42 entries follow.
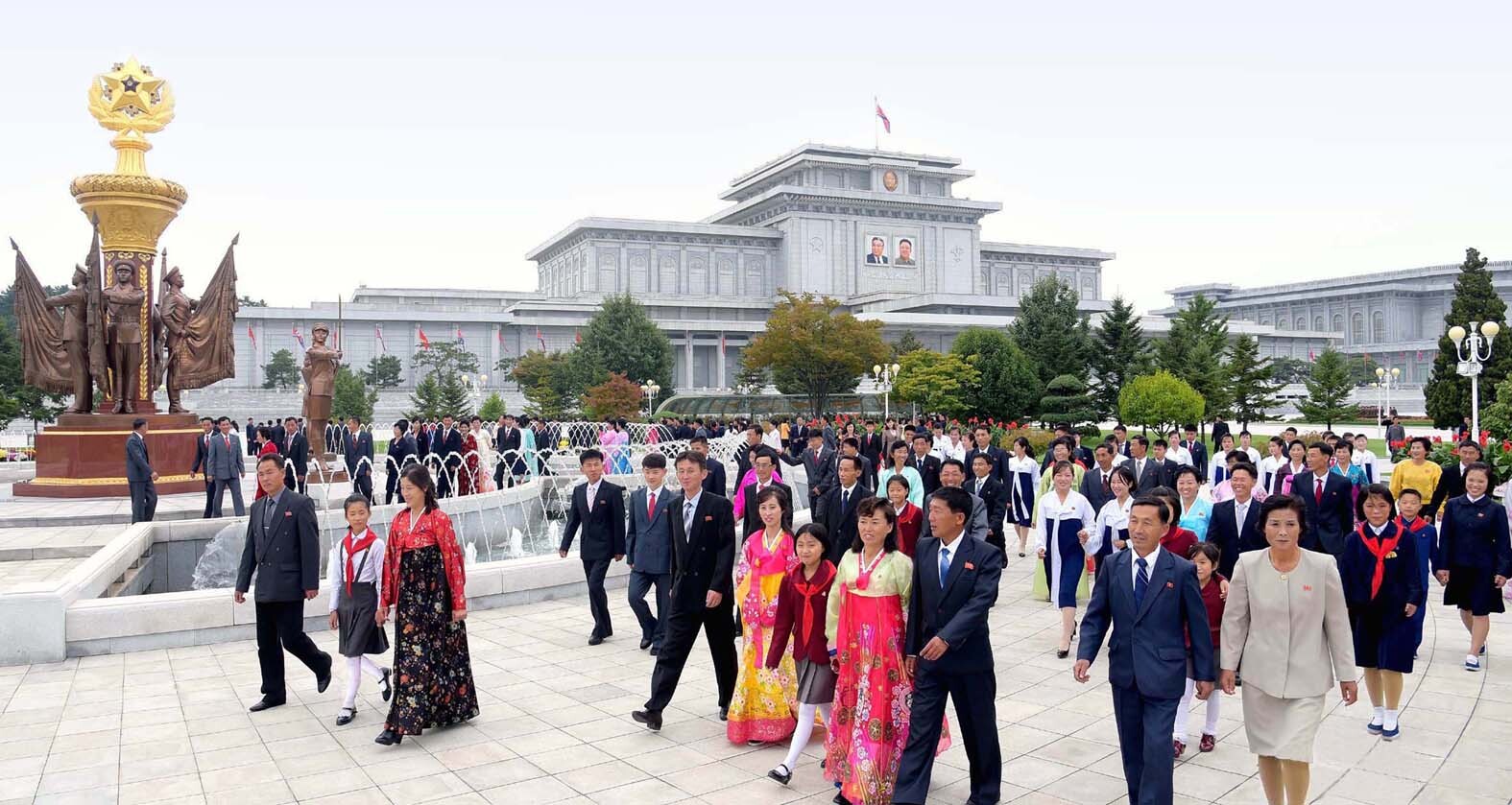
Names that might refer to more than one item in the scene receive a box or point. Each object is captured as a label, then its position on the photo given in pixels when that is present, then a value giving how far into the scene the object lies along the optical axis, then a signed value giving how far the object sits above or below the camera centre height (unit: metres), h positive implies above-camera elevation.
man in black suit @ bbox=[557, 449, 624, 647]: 8.30 -0.89
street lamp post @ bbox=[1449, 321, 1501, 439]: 20.39 +0.95
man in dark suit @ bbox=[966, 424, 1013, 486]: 11.41 -0.51
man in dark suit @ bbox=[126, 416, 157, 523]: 13.16 -0.78
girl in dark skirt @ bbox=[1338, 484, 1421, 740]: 6.01 -1.16
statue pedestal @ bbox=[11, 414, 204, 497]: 16.86 -0.68
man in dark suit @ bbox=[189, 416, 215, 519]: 14.72 -0.70
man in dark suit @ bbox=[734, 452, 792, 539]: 8.82 -0.68
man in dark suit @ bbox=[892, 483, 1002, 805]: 4.67 -1.09
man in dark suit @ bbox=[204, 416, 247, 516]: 14.59 -0.75
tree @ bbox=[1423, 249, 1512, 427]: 31.14 +1.31
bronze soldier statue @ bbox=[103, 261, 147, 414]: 17.03 +1.32
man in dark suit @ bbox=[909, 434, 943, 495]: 11.91 -0.70
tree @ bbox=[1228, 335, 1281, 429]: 39.97 +0.85
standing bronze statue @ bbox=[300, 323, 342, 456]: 19.12 +0.60
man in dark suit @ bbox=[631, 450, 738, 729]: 6.12 -1.11
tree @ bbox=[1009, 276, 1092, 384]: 41.12 +2.88
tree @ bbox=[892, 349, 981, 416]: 39.43 +0.88
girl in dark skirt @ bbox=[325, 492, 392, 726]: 6.29 -1.10
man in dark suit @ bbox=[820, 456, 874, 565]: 8.30 -0.77
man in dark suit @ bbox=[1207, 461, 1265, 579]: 7.38 -0.90
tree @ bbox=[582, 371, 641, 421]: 43.22 +0.35
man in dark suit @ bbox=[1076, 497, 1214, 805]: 4.41 -1.04
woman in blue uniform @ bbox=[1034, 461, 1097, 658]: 8.30 -1.04
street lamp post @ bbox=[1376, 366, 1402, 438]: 45.98 +0.06
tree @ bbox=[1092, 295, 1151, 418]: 41.00 +1.94
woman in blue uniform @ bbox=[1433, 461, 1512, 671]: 7.20 -1.09
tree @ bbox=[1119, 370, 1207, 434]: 32.03 +0.01
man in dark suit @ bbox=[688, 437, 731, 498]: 9.73 -0.67
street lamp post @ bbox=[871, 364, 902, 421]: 37.72 +1.32
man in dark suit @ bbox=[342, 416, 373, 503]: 16.80 -0.75
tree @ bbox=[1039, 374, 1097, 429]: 36.56 +0.00
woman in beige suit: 4.31 -1.03
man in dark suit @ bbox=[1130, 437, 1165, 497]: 11.23 -0.71
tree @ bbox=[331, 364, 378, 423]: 47.41 +0.62
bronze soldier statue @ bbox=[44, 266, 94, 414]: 16.89 +1.36
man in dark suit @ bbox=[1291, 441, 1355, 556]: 8.93 -0.92
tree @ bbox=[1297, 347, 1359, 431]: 43.09 +0.24
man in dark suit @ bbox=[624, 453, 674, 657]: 7.66 -0.99
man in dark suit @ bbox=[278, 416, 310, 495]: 17.39 -0.73
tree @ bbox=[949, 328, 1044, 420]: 39.78 +0.72
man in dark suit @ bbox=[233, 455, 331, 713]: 6.47 -0.97
